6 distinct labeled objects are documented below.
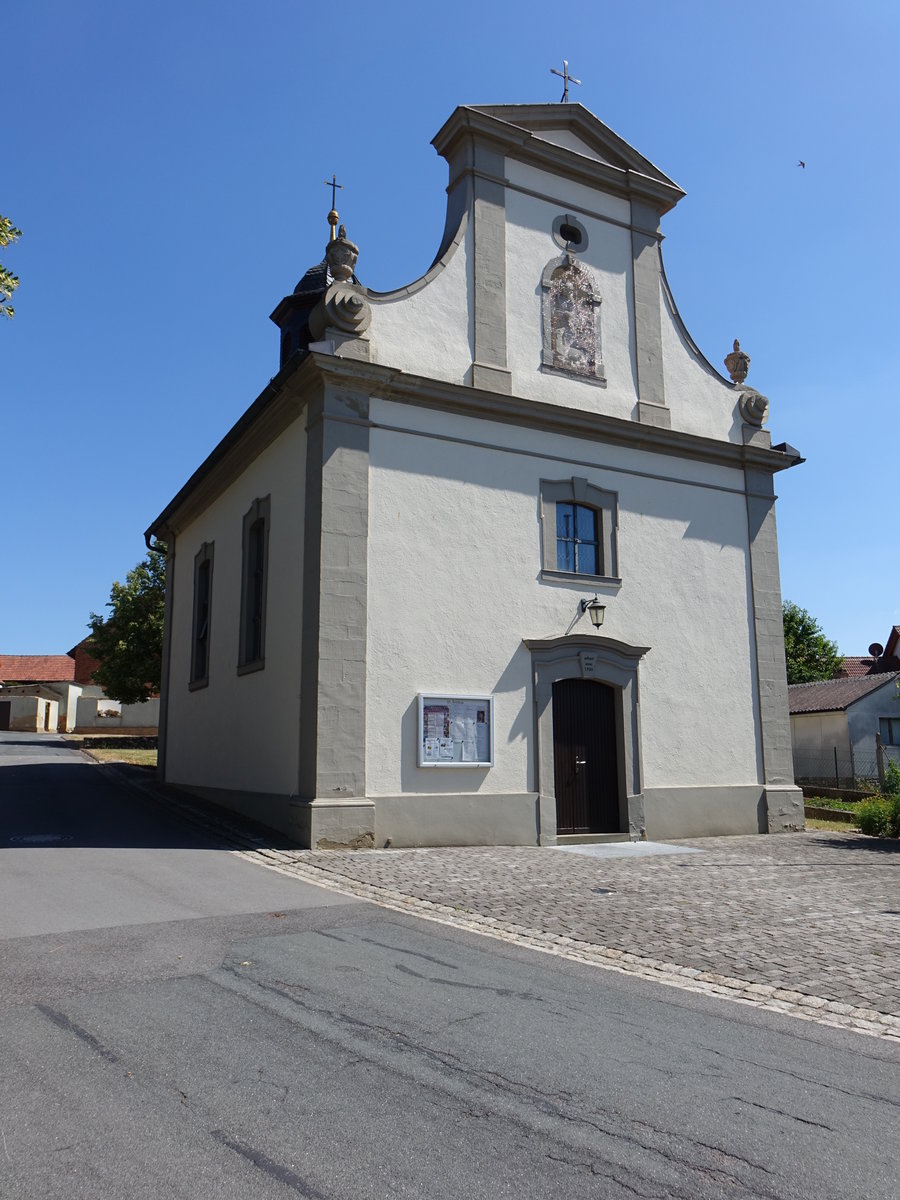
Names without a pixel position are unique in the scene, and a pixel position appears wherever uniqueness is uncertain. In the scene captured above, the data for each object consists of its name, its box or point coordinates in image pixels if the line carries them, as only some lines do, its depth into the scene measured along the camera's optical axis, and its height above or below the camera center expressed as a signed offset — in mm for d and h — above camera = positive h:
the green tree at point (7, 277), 9797 +5031
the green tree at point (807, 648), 49438 +6269
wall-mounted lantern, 14305 +2354
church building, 12492 +3263
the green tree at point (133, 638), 36344 +5000
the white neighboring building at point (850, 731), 31750 +1268
